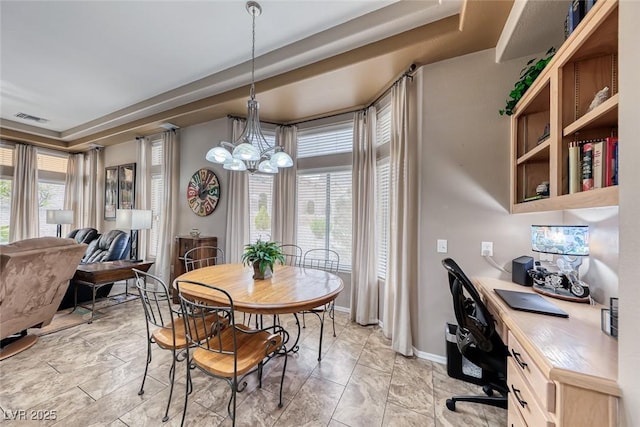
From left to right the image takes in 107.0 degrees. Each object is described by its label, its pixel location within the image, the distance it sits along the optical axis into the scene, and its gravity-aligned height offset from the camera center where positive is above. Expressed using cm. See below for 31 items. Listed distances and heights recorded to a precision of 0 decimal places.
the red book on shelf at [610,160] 107 +26
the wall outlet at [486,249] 208 -28
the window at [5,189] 495 +46
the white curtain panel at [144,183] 461 +57
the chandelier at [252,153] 194 +52
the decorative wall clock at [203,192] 383 +35
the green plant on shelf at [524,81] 167 +102
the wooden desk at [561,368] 83 -58
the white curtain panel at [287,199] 373 +24
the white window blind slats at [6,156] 494 +115
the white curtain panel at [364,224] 304 -11
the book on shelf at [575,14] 125 +111
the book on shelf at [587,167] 118 +26
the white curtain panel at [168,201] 409 +20
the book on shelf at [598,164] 111 +26
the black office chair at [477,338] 148 -80
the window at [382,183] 298 +42
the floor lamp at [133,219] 366 -11
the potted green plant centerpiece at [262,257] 209 -39
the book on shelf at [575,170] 126 +26
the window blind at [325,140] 348 +114
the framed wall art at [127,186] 496 +57
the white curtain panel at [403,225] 236 -10
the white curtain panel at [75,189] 584 +57
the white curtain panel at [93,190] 555 +52
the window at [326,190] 347 +38
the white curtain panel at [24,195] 500 +35
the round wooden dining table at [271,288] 156 -58
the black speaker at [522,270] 182 -42
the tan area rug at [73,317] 277 -139
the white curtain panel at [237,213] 362 +1
